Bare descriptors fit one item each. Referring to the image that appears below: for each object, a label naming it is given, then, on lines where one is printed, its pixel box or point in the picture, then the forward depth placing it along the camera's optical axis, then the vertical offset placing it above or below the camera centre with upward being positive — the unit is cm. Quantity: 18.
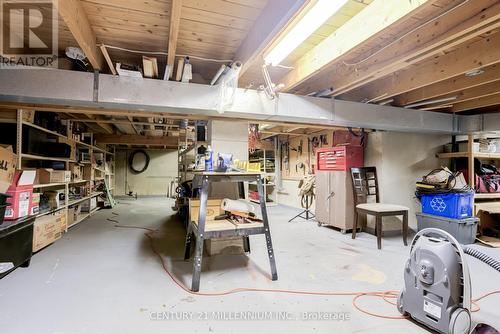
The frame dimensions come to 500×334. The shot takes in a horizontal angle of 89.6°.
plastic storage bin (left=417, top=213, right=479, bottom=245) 347 -80
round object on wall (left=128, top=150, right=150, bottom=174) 1011 +30
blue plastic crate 350 -49
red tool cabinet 429 +21
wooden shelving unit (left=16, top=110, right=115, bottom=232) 307 +14
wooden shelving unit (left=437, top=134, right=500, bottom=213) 403 -6
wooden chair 346 -52
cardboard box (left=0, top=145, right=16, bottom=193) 245 +1
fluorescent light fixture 162 +105
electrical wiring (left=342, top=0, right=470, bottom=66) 173 +116
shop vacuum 153 -72
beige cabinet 423 -54
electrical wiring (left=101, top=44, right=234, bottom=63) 240 +118
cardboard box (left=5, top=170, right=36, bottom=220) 255 -29
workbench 219 -53
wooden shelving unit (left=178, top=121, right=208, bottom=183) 504 +31
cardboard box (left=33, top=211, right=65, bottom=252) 312 -83
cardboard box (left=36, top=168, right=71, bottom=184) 356 -12
